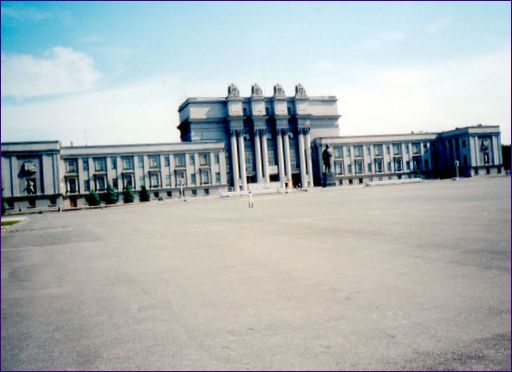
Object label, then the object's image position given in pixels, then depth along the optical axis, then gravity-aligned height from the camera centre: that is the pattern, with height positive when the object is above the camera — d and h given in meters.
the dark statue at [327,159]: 79.91 +4.76
